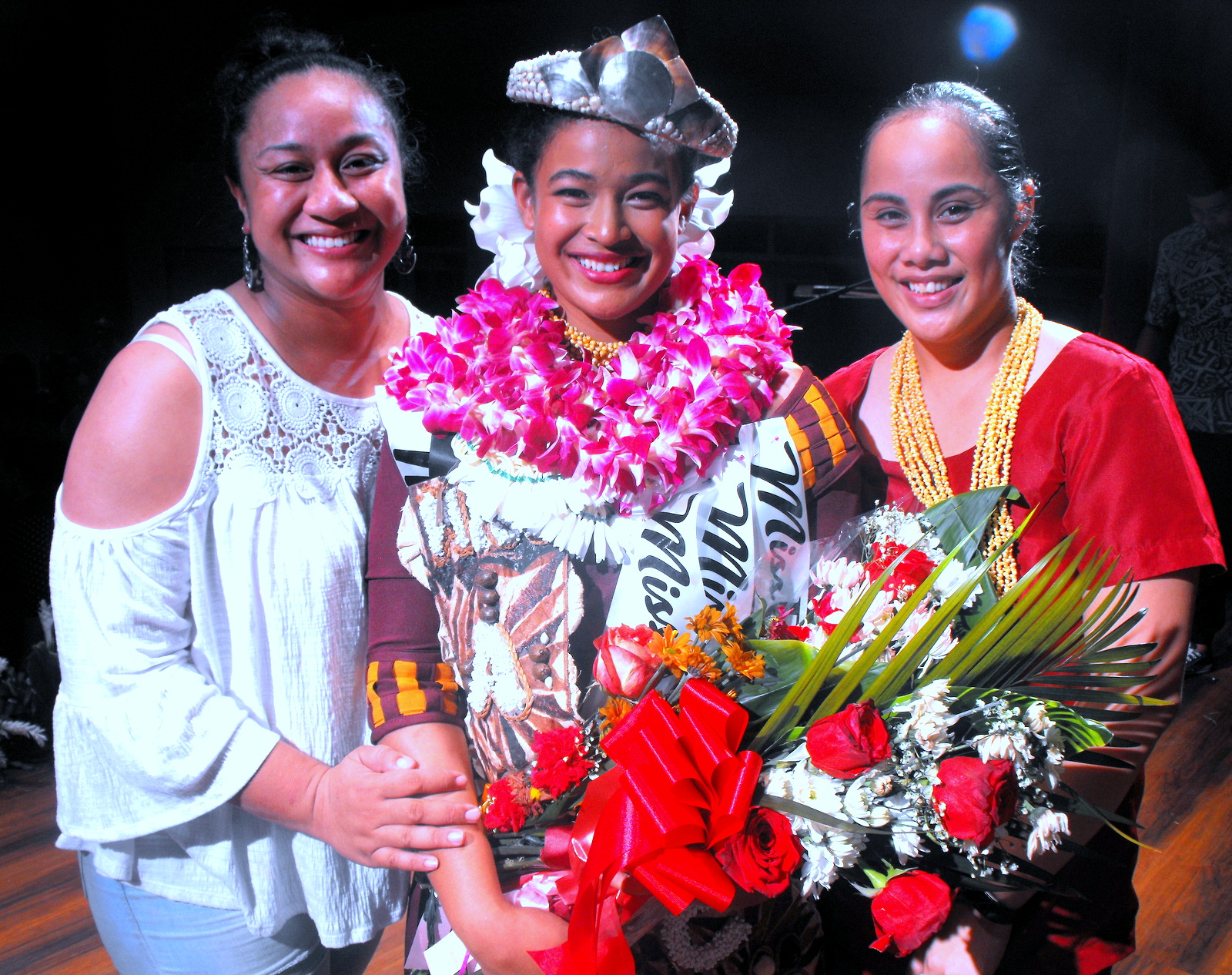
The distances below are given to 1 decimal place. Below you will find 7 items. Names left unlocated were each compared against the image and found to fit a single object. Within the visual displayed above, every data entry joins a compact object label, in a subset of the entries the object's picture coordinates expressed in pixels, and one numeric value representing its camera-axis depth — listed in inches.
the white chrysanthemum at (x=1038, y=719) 34.8
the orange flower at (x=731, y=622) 39.2
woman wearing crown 41.9
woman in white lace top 45.4
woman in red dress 40.8
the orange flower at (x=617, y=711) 40.2
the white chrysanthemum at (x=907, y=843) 34.7
